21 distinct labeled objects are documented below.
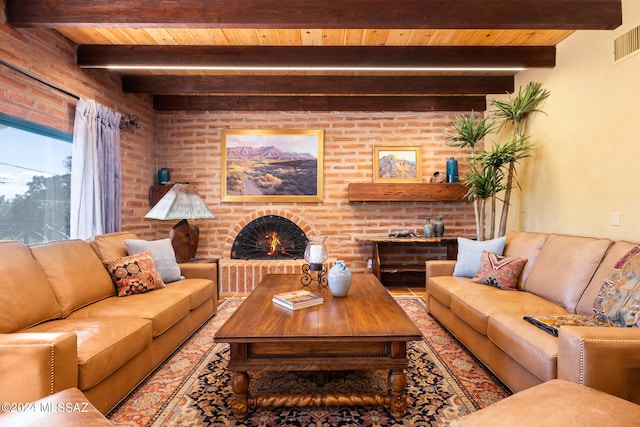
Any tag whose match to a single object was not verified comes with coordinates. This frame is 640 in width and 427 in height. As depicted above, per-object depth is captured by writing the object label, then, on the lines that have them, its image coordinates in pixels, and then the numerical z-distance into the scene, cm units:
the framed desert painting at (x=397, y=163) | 478
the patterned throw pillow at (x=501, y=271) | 271
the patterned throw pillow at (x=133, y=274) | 256
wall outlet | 255
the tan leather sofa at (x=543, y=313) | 139
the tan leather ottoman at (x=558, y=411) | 102
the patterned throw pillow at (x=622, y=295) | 168
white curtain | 316
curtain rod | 248
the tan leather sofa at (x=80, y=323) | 136
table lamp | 354
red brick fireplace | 422
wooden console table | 434
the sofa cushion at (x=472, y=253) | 308
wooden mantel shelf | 450
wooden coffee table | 168
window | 263
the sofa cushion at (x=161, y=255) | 289
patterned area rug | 170
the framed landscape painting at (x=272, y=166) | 477
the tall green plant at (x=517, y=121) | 347
